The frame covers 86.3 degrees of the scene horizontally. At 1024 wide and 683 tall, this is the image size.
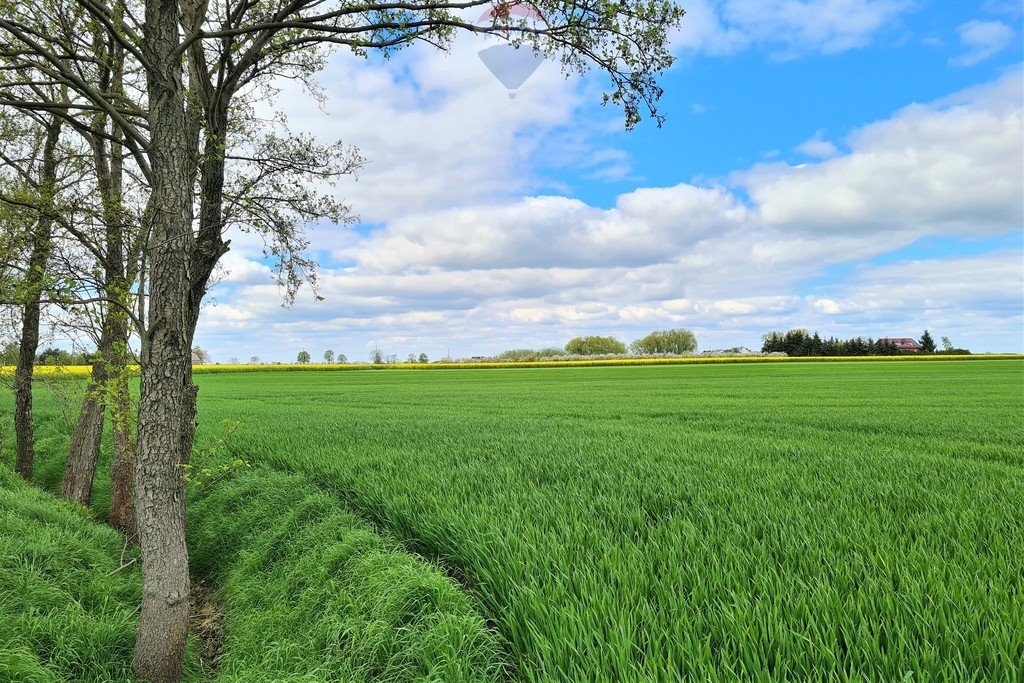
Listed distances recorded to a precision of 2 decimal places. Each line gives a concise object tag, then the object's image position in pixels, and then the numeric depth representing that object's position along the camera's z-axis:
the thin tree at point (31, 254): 6.61
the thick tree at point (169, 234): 5.30
